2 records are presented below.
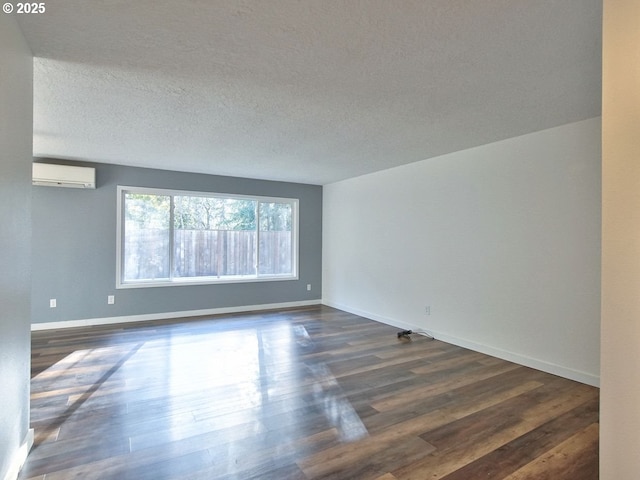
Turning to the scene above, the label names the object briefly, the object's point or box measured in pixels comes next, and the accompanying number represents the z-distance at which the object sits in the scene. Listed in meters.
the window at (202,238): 5.27
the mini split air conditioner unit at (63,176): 4.43
